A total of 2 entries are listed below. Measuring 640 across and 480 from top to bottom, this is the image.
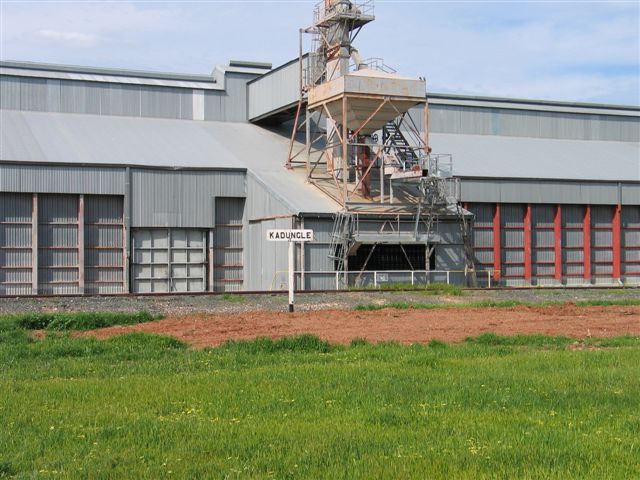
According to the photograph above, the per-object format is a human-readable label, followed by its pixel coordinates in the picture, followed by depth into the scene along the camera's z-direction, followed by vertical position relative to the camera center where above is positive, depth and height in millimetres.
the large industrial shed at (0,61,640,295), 40281 +2917
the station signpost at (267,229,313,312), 25552 +415
